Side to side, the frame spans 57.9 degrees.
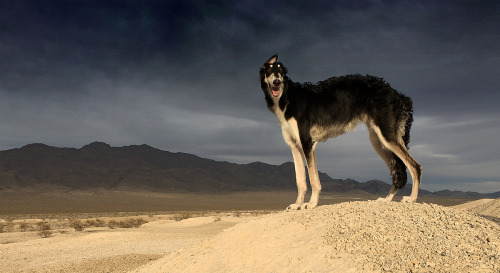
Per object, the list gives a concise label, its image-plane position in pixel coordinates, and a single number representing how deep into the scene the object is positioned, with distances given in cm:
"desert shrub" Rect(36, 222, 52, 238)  2184
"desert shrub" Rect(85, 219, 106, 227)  2899
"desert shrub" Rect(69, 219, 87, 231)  2610
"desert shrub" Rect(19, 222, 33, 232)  2784
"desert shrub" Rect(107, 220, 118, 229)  2796
